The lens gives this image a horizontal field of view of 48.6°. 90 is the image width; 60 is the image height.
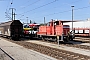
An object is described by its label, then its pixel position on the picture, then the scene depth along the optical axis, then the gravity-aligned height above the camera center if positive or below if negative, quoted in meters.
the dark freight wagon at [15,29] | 17.64 +0.48
